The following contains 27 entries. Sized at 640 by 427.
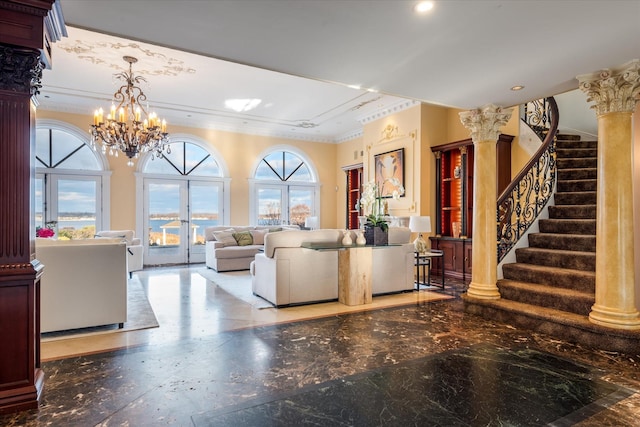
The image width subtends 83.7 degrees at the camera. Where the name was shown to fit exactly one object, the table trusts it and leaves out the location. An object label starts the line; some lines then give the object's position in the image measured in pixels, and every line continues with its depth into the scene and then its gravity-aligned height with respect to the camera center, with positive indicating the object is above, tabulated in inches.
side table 237.1 -41.5
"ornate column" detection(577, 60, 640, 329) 134.5 +4.8
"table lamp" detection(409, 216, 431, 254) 238.4 -9.3
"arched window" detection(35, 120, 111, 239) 313.3 +27.7
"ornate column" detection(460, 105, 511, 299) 181.8 +5.8
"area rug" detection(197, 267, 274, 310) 202.8 -50.4
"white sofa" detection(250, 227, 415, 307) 189.0 -32.1
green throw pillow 332.5 -23.7
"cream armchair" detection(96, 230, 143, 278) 286.4 -27.7
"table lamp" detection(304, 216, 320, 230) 408.2 -11.4
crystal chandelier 225.6 +52.7
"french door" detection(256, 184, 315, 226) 413.1 +11.5
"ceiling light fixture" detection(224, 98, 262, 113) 304.2 +96.0
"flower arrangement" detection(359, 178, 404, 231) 209.8 +6.0
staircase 142.1 -30.7
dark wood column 87.6 +3.7
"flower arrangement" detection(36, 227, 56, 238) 189.9 -10.9
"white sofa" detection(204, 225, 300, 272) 310.0 -29.7
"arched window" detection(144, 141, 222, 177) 362.0 +52.4
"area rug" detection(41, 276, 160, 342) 147.3 -50.5
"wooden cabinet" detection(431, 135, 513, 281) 259.4 +13.2
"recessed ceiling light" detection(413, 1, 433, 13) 91.4 +53.9
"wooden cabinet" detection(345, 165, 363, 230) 401.4 +20.2
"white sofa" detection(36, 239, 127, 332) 143.3 -29.3
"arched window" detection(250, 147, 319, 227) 410.3 +28.5
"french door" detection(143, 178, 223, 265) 355.9 -3.4
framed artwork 306.3 +40.1
